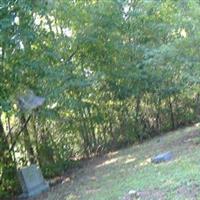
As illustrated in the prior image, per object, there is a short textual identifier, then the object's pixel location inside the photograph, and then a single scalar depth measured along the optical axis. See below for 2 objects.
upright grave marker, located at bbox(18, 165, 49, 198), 7.70
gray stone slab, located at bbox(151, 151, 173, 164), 7.33
